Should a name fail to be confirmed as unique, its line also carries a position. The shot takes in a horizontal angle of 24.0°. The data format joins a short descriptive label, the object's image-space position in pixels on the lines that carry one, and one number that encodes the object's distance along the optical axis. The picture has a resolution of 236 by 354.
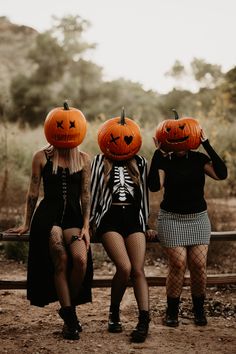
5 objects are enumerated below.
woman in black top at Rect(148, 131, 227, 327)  4.91
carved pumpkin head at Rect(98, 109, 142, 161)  4.91
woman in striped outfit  4.65
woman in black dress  4.63
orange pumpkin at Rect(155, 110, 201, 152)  4.93
